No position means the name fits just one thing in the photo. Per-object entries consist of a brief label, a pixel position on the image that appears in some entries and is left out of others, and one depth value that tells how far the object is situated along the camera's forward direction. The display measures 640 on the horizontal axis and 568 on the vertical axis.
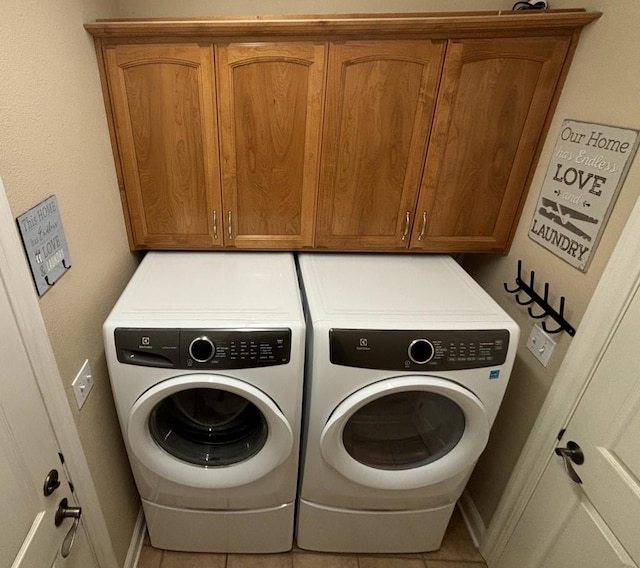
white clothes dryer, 1.19
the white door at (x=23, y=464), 0.79
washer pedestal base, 1.52
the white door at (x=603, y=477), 0.97
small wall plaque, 0.88
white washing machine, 1.16
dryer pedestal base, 1.54
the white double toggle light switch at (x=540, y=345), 1.34
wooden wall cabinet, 1.26
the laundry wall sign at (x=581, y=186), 1.11
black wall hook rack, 1.27
